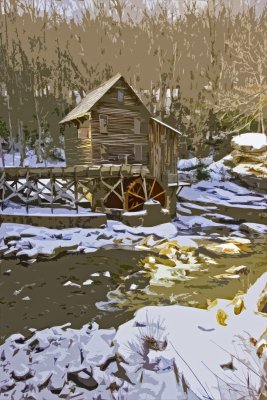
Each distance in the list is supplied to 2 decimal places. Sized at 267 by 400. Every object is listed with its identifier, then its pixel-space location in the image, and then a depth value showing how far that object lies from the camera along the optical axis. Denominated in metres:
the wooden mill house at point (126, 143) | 22.89
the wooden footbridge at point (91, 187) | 19.05
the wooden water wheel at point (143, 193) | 22.28
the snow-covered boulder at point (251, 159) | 25.55
